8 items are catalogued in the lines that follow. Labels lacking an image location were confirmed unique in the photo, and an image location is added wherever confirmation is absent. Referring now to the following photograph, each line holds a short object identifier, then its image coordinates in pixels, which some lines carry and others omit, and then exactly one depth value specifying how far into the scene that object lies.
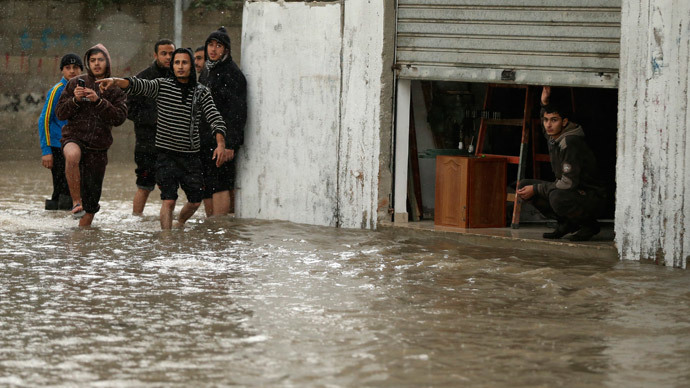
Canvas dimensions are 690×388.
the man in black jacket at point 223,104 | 21.38
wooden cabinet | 19.42
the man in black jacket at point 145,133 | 21.32
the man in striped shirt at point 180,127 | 19.25
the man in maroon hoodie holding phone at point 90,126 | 19.85
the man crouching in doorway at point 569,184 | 18.02
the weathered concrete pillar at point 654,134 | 16.27
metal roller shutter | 17.53
